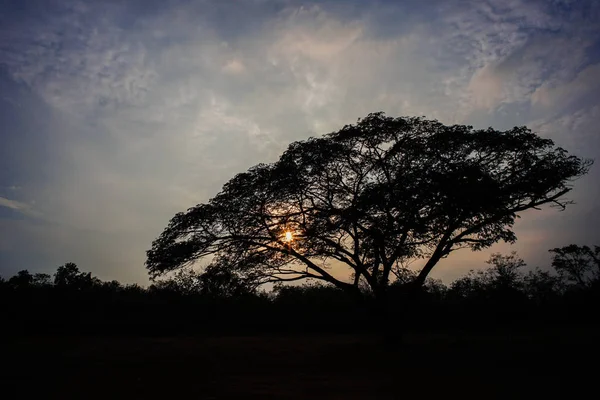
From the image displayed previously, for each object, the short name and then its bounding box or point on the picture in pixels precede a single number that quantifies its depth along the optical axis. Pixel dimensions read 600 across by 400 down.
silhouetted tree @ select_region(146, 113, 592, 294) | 11.99
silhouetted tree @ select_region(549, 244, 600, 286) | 39.56
